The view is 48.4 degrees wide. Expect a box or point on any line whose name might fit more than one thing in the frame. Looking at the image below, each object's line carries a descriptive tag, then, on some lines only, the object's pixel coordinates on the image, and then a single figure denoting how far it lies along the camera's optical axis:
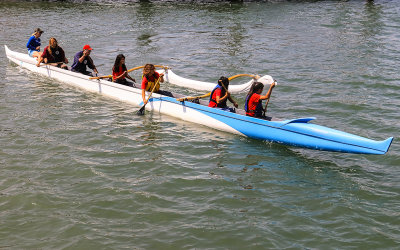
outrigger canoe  10.28
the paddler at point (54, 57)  17.73
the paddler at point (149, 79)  13.89
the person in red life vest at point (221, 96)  12.37
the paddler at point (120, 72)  15.06
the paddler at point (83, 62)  16.30
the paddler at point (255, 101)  11.66
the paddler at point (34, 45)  18.86
